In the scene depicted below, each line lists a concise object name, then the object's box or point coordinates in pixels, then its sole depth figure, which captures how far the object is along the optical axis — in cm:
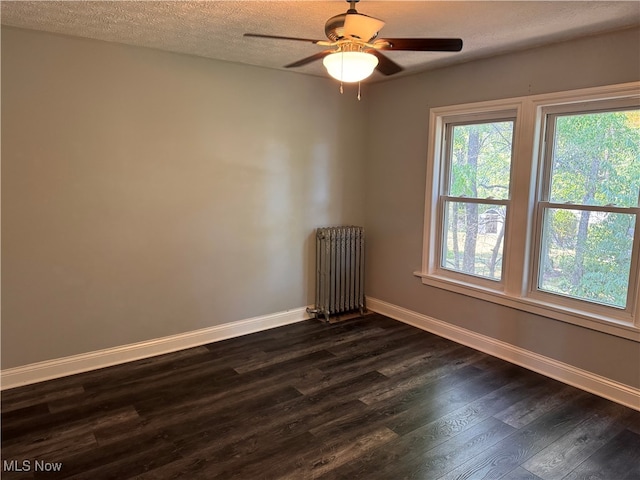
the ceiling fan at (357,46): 199
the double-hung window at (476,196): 360
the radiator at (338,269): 436
